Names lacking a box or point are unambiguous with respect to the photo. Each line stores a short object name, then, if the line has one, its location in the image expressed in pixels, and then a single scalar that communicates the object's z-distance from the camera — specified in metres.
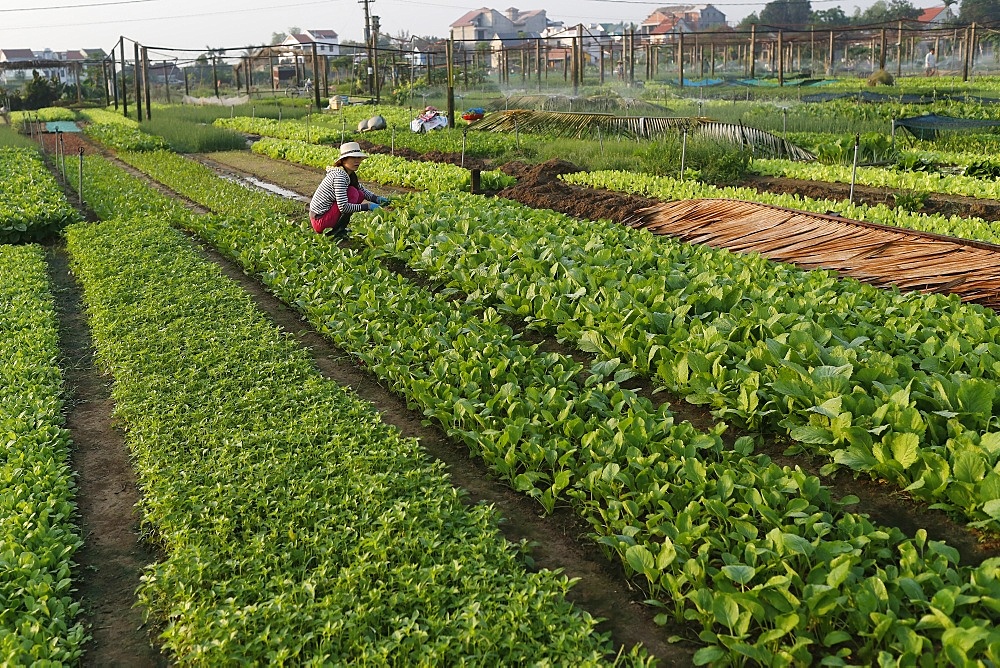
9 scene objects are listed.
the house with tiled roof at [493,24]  145.75
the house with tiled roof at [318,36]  116.38
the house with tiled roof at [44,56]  111.35
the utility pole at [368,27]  50.20
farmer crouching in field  10.14
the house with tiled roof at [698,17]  152.50
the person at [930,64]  58.40
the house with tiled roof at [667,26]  130.00
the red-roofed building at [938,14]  101.84
